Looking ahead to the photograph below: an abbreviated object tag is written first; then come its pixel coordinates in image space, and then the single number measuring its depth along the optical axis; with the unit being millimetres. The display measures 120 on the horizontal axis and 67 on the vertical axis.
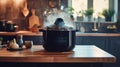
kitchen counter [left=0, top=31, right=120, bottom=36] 3172
